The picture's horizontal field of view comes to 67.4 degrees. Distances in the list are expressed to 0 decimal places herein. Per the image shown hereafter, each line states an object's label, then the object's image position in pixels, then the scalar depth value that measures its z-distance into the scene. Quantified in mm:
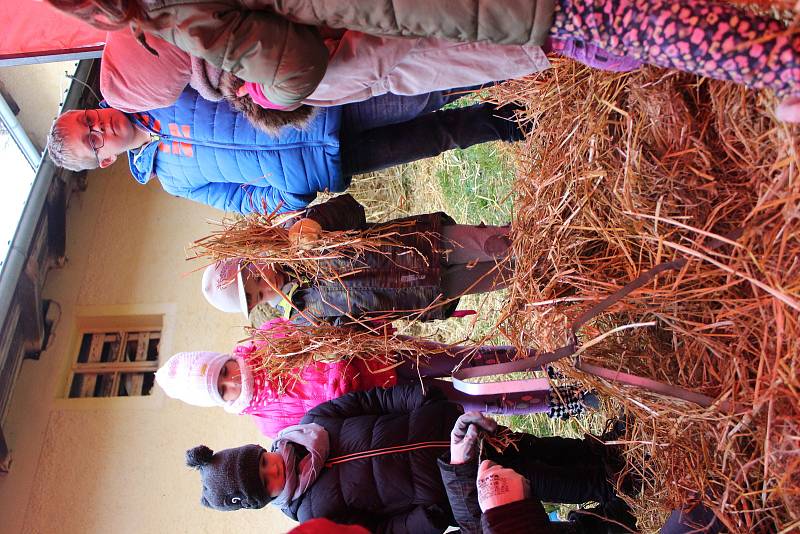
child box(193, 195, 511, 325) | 2088
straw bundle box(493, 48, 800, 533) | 1305
